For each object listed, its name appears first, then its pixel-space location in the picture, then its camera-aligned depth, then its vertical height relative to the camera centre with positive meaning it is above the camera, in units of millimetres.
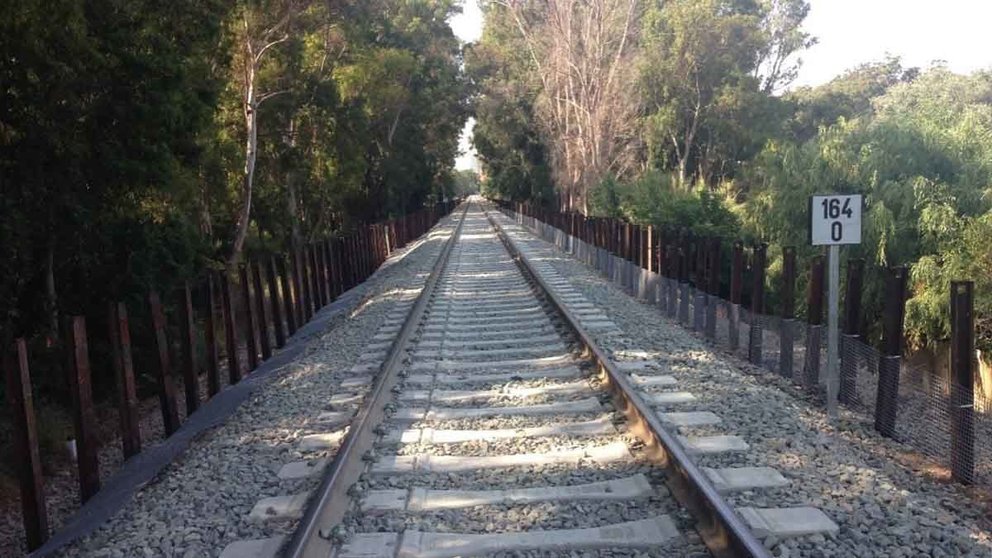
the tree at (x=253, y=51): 23750 +4203
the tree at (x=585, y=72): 36281 +4978
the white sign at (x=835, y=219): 7016 -358
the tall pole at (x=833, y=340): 7250 -1418
